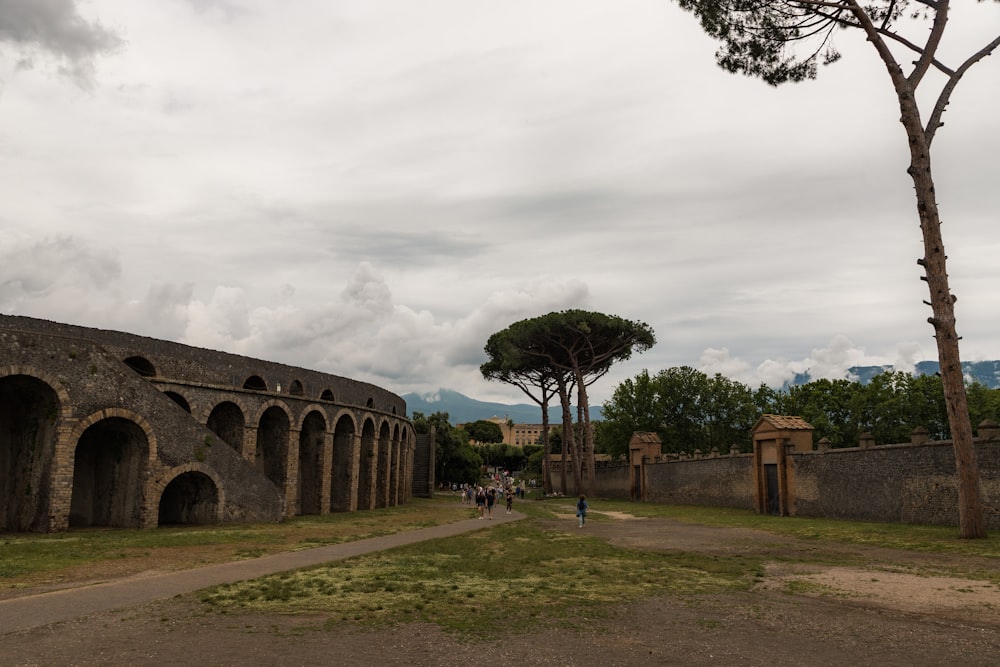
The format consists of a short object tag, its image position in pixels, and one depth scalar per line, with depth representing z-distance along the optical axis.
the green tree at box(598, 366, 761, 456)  59.31
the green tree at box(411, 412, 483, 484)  74.00
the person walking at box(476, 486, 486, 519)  31.33
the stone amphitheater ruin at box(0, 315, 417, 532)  20.83
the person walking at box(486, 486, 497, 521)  30.50
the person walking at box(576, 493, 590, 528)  24.69
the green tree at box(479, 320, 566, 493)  51.72
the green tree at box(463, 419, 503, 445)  149.50
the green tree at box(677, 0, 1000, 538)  17.33
